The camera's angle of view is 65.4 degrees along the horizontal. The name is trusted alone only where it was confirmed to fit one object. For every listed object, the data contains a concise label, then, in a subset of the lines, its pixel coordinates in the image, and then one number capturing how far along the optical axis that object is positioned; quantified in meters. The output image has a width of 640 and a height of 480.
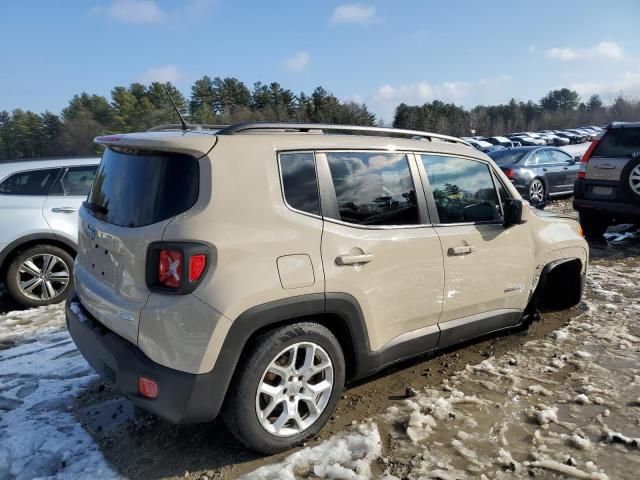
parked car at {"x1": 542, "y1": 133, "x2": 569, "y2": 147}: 42.40
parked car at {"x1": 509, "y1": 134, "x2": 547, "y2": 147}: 40.14
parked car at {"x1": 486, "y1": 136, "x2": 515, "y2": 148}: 36.88
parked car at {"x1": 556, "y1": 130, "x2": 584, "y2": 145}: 46.26
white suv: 5.63
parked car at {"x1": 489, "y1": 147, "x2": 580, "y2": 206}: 12.35
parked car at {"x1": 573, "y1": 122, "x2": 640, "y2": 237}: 7.51
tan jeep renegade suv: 2.48
